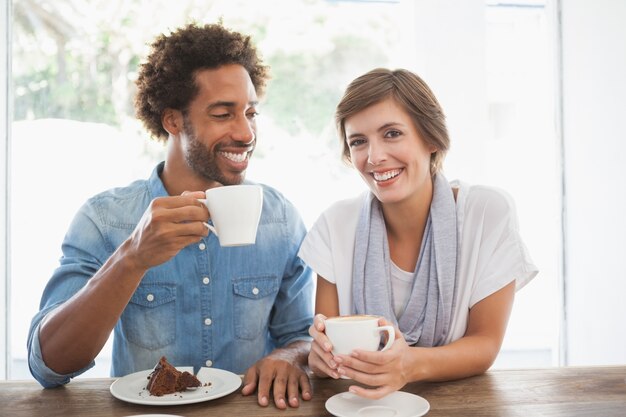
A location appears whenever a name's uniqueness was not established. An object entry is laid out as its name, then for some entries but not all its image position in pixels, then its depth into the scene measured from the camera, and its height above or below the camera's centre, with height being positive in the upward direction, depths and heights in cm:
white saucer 114 -34
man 179 -7
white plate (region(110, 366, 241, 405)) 122 -33
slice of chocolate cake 128 -31
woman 163 -3
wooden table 120 -35
